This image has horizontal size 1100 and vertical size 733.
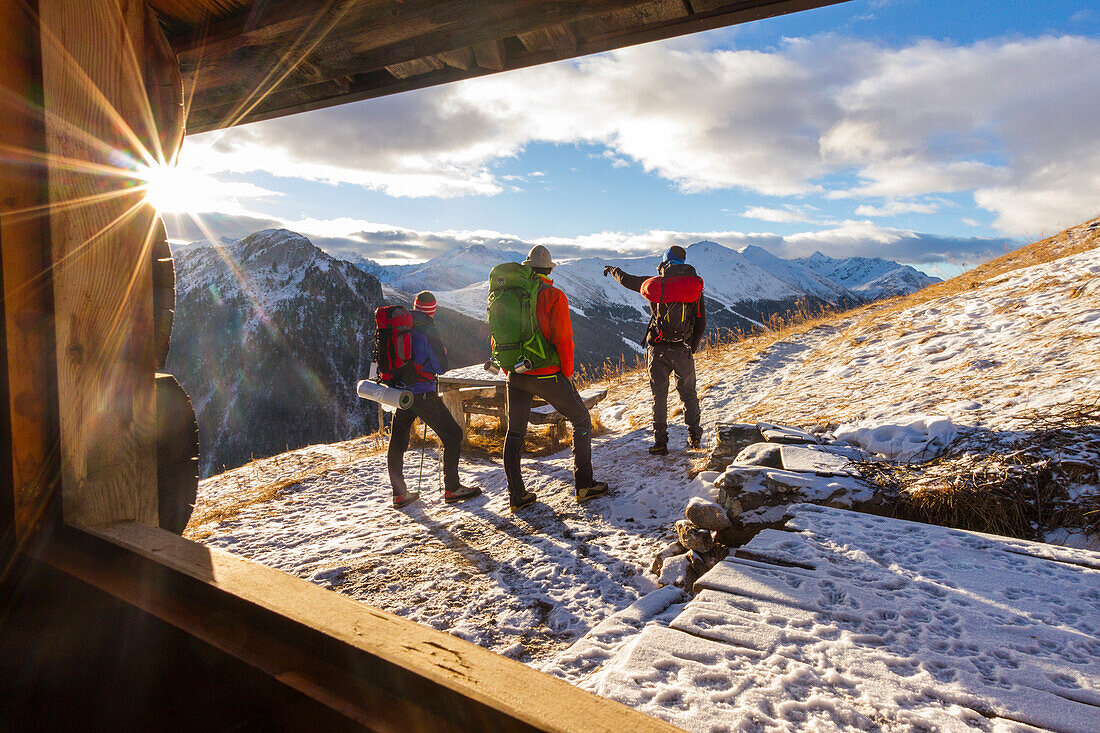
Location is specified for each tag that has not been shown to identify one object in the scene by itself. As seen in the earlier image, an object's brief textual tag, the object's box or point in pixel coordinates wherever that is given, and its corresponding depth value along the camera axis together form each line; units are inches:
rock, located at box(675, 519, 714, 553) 141.2
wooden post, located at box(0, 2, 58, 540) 56.4
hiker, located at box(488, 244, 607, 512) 196.4
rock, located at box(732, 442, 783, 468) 168.1
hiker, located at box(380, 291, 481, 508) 228.4
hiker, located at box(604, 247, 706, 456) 242.1
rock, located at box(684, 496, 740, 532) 139.0
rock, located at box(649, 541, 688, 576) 149.9
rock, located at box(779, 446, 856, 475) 153.0
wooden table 316.2
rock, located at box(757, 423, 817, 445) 186.6
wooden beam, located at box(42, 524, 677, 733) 30.4
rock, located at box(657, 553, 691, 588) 140.5
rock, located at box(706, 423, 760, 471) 200.4
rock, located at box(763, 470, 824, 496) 144.2
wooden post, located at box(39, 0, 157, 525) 60.2
